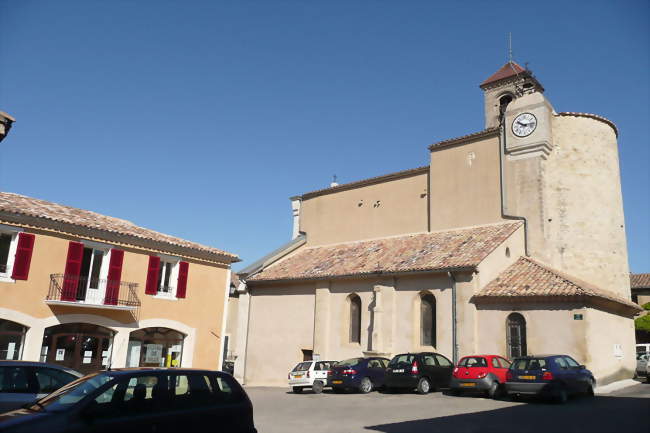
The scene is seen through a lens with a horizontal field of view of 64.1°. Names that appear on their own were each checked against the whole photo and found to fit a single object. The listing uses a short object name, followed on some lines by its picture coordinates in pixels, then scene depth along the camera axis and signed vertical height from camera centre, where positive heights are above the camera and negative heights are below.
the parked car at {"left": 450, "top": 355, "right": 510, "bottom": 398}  16.27 -1.12
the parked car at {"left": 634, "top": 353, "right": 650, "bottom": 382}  21.95 -0.90
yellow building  17.20 +1.11
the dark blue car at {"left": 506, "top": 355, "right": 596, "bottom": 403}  14.62 -1.00
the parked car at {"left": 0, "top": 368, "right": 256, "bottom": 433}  6.50 -1.11
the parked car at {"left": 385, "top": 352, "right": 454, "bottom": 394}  18.06 -1.25
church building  20.00 +3.37
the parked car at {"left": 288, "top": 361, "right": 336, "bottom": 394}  20.00 -1.72
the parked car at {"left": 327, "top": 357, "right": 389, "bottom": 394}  18.88 -1.51
